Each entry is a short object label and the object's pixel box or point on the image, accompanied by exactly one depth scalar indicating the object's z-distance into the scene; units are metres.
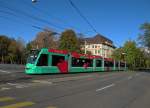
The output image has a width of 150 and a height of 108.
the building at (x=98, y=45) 56.75
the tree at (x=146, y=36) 28.94
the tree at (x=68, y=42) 38.72
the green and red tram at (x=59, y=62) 12.33
